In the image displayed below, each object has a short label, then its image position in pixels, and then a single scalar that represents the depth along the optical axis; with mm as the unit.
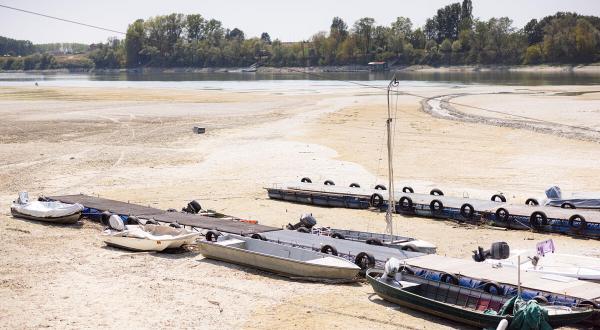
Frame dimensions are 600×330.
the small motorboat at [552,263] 19875
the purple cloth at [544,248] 20422
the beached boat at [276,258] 21562
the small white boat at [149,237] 25172
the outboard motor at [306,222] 27181
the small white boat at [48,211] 29422
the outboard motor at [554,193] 30125
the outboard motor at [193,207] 30562
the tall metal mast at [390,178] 24766
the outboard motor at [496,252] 21859
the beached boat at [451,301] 16656
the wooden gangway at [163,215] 26828
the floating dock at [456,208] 27125
